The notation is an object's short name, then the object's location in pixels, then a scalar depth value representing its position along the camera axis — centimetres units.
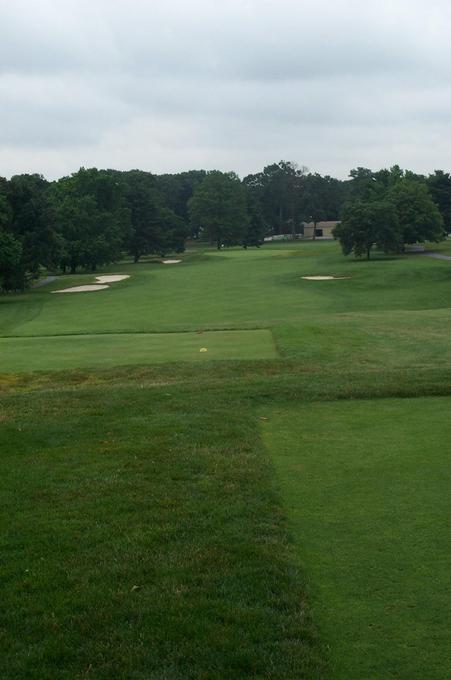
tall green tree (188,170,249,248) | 11131
